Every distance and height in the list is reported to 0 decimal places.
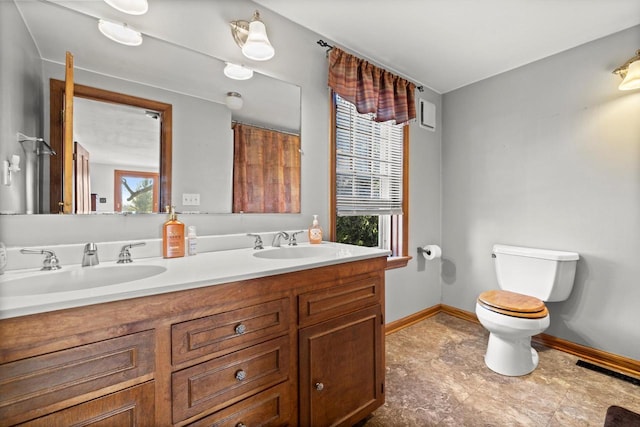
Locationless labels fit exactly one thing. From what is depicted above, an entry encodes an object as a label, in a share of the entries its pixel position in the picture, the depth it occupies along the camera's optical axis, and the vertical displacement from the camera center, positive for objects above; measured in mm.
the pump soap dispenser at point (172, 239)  1264 -125
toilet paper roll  2561 -364
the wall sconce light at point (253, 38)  1449 +897
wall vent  2645 +912
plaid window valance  1938 +915
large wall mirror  1130 +537
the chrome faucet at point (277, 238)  1648 -156
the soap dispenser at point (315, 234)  1770 -141
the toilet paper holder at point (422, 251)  2594 -359
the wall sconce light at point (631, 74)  1690 +826
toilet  1738 -583
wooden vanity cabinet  672 -432
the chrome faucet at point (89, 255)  1091 -171
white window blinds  2113 +382
